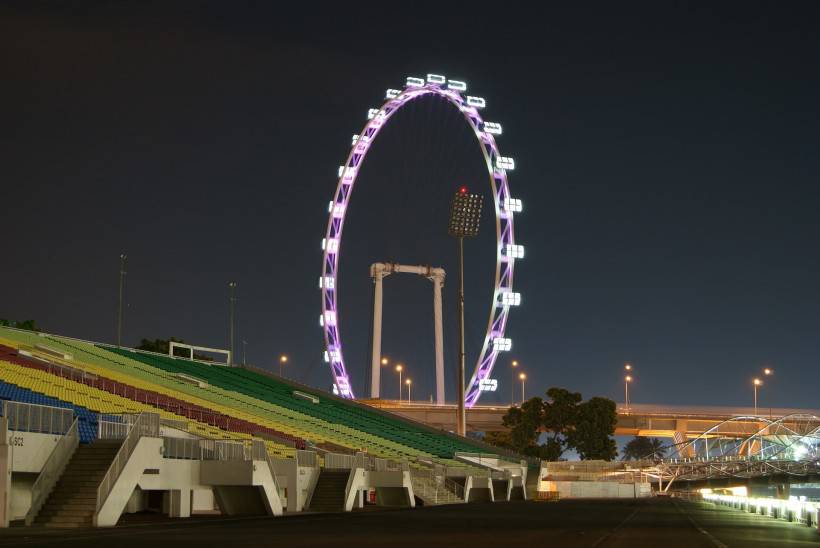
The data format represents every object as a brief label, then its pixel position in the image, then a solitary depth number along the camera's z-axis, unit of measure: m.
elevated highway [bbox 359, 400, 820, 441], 96.62
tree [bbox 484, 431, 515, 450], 103.44
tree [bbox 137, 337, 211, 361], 82.64
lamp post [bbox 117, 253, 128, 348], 66.69
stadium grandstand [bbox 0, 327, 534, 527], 28.22
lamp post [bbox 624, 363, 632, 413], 111.52
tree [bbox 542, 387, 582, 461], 102.31
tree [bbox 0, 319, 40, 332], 67.11
